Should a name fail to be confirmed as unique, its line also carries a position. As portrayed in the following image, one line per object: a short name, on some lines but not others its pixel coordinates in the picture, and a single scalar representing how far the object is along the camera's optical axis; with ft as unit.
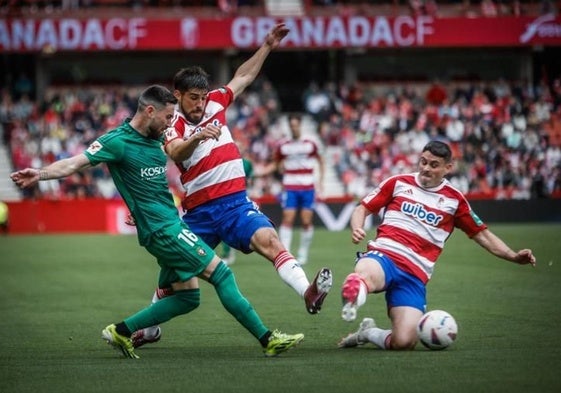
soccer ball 59.16
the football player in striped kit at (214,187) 61.93
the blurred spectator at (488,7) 244.01
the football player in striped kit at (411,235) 61.41
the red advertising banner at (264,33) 229.66
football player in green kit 58.39
